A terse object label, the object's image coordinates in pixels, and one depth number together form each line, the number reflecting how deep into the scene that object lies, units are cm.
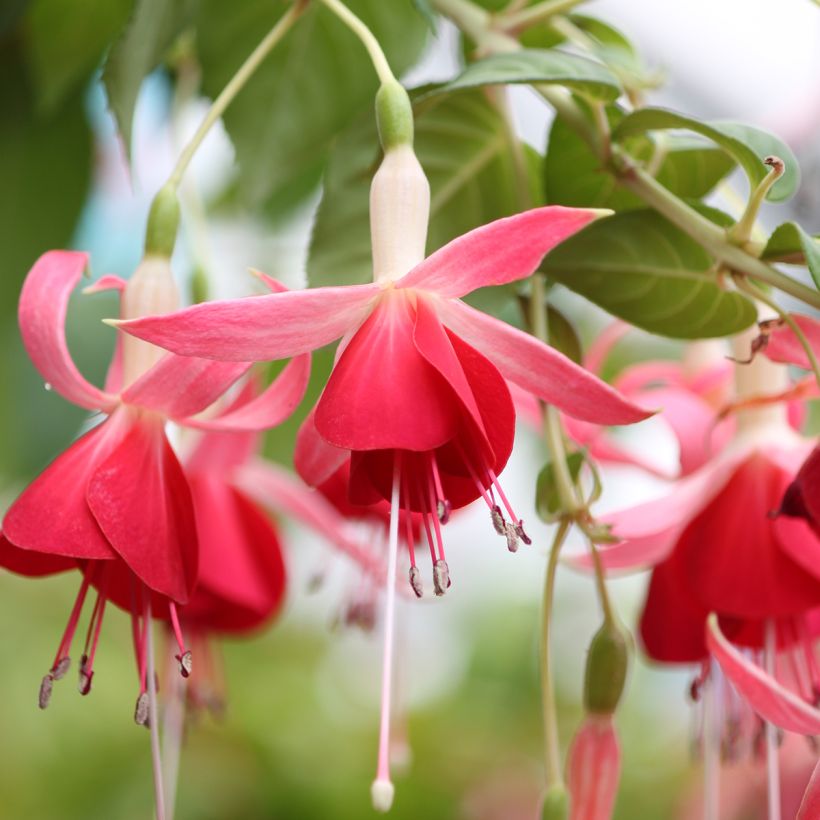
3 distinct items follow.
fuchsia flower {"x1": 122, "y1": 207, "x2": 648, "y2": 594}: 32
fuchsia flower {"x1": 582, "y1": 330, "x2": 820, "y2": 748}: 36
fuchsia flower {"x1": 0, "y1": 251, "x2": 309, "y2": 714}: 33
